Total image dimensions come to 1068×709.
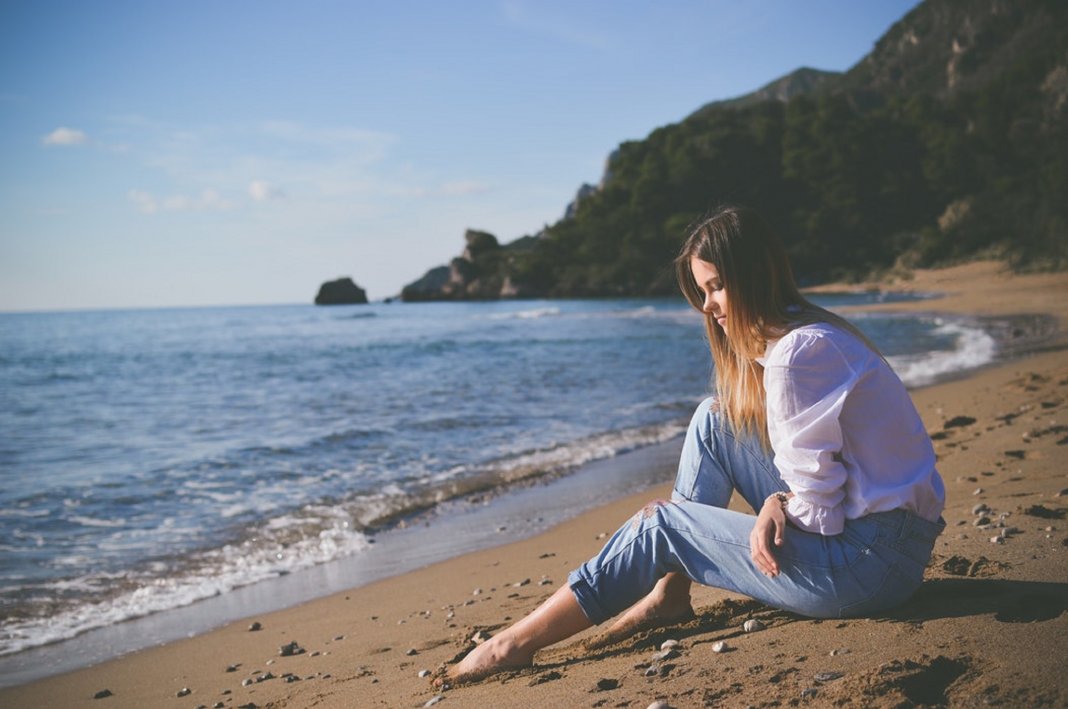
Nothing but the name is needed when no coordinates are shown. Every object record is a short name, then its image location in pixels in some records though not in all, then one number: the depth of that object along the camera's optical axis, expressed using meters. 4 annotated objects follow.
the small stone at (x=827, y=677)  2.12
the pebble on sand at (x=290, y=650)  3.84
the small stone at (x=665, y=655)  2.55
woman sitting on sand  2.13
